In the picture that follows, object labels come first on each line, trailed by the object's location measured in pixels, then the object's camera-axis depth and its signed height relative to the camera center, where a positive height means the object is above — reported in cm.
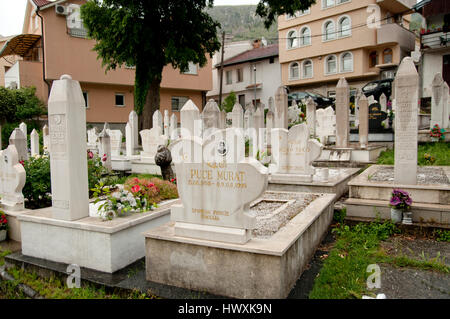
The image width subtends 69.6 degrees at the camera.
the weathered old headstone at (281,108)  1339 +123
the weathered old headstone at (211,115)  1205 +89
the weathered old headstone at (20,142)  909 -3
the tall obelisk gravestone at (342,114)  1211 +88
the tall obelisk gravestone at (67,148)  471 -11
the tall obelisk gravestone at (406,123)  629 +28
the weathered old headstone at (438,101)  1375 +149
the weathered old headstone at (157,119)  1575 +100
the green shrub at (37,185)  680 -94
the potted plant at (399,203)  558 -116
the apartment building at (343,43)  2711 +840
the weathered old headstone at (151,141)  1267 -6
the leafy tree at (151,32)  1606 +565
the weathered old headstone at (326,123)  1464 +65
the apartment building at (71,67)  2216 +548
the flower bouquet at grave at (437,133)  1306 +13
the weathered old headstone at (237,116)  1667 +116
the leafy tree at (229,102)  3230 +369
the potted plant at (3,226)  603 -159
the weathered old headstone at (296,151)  800 -33
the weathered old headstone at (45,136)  1510 +23
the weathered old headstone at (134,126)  1564 +71
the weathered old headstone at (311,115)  1419 +100
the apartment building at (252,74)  3531 +737
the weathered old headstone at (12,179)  616 -72
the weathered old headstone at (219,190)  379 -62
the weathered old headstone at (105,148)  1163 -29
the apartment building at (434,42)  2374 +694
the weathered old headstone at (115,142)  1401 -9
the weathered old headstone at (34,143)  1428 -9
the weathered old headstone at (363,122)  1217 +58
